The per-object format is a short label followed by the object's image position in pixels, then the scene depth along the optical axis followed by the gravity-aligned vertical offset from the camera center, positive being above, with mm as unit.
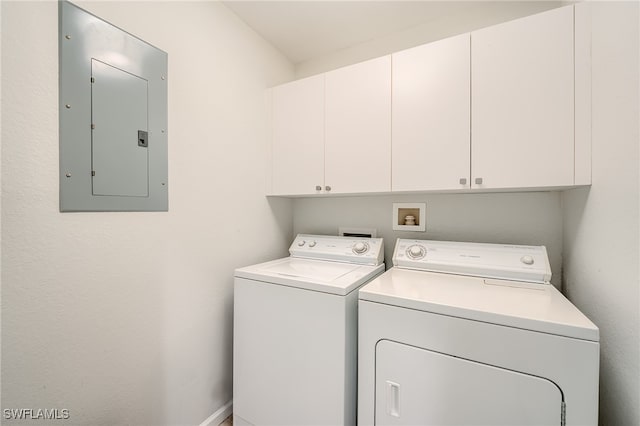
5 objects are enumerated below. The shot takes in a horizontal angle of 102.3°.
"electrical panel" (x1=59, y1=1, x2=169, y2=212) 944 +378
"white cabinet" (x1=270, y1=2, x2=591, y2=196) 1092 +485
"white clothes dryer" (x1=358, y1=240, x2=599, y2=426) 780 -488
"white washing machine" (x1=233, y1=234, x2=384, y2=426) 1123 -634
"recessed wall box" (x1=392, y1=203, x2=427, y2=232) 1714 -42
